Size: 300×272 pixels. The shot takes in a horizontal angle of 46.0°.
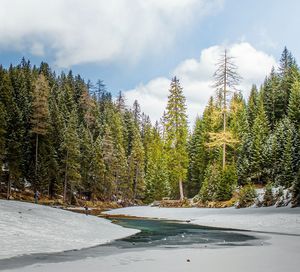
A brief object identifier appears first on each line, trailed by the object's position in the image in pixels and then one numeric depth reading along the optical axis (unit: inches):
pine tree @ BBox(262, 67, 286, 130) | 2827.3
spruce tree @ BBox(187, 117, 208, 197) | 2775.8
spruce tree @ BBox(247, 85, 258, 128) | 2818.4
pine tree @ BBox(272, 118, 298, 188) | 1620.3
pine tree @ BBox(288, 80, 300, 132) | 2434.8
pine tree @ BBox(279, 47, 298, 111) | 2871.6
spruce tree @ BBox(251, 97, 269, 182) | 2180.1
